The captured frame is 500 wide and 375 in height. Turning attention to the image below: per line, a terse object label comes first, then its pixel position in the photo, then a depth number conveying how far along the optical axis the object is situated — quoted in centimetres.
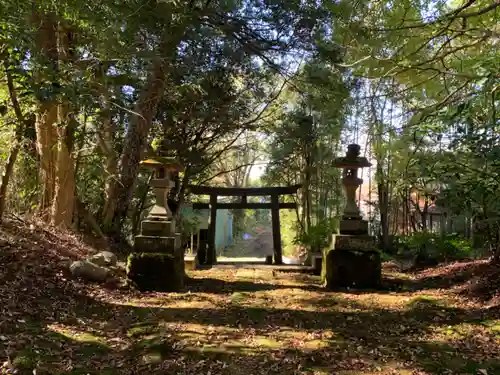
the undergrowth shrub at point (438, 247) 903
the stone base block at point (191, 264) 870
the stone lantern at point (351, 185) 663
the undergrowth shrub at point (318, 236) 960
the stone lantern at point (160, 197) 617
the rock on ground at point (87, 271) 547
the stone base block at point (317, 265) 847
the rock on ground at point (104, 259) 611
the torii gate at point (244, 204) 1030
